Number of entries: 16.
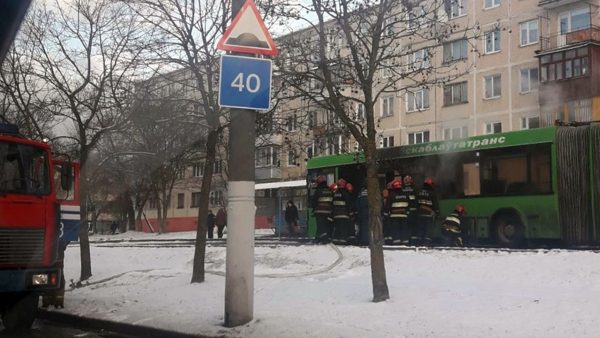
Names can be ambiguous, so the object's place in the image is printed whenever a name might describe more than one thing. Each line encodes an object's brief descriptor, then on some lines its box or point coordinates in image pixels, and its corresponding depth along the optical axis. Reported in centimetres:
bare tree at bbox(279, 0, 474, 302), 892
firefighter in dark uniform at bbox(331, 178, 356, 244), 1634
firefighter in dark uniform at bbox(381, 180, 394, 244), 1614
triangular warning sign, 797
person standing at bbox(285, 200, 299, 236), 2703
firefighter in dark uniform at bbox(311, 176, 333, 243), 1664
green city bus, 1447
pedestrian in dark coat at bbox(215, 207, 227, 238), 2992
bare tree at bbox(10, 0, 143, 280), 1414
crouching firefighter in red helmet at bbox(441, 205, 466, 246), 1612
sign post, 782
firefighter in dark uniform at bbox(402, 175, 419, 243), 1556
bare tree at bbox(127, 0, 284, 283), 1191
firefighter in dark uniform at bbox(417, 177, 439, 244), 1584
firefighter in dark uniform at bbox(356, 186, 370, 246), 1731
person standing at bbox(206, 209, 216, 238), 3120
